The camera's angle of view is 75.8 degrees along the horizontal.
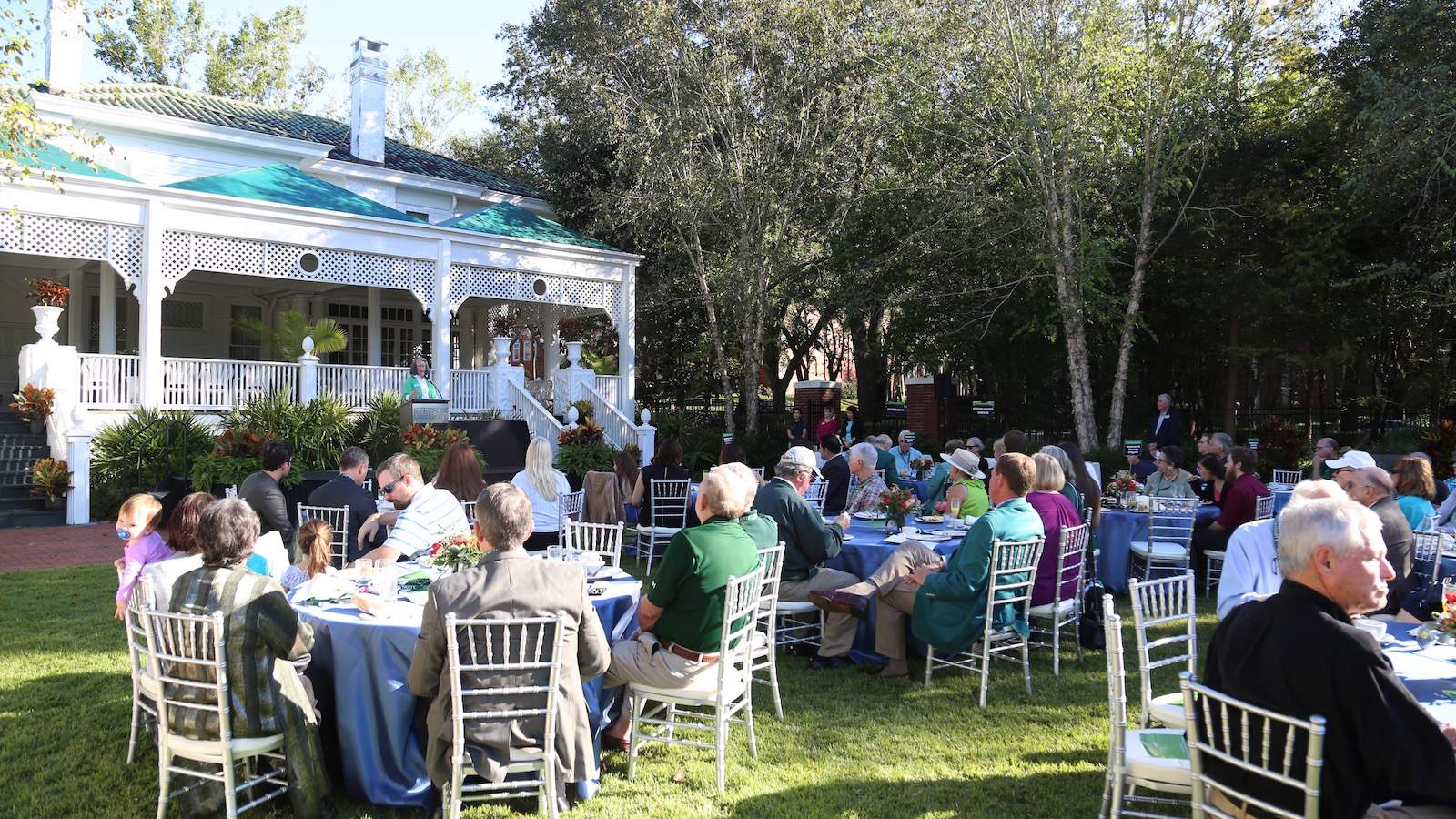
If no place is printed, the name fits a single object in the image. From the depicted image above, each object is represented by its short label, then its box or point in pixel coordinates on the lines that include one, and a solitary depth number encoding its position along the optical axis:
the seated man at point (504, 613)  3.77
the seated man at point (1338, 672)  2.65
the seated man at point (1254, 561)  4.78
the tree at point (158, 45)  34.28
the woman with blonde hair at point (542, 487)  8.11
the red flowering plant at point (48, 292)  14.42
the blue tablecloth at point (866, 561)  6.79
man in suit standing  13.66
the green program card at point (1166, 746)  3.77
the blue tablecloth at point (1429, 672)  3.50
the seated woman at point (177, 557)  4.21
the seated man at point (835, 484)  9.62
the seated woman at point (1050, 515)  6.47
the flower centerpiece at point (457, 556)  4.79
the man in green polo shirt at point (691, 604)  4.61
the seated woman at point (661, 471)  10.88
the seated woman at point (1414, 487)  6.65
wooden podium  15.92
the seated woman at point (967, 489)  8.20
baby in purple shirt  5.30
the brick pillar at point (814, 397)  23.31
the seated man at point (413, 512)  5.86
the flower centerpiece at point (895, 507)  7.43
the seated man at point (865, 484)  8.31
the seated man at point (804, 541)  6.39
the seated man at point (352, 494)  7.25
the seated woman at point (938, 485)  9.14
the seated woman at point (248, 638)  3.90
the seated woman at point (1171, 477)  9.88
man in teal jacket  5.87
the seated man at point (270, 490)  6.98
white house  14.46
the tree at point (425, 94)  40.66
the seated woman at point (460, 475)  7.37
